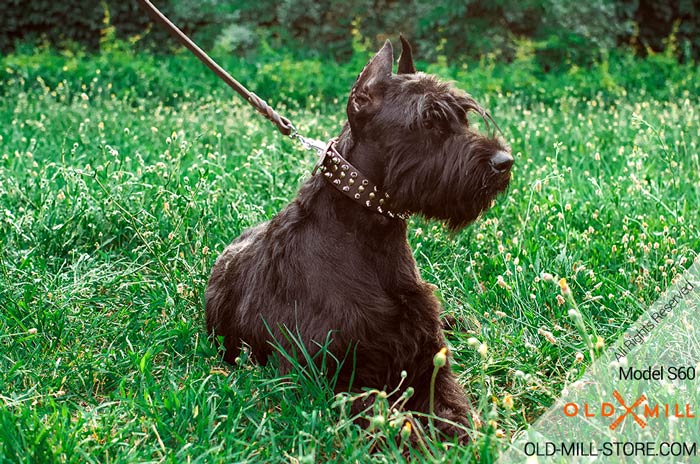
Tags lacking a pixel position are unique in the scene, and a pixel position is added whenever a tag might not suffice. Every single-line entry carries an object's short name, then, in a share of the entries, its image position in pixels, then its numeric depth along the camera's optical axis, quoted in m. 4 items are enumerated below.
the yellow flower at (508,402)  2.18
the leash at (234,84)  3.63
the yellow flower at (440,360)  2.14
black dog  2.93
